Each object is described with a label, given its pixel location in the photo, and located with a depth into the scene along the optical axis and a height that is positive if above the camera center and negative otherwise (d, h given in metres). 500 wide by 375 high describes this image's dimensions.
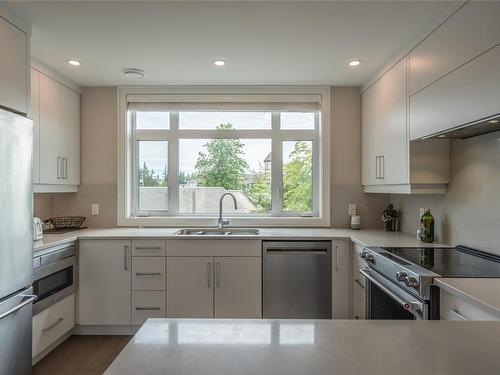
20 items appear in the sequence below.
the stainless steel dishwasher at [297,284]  2.74 -0.80
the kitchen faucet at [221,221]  3.22 -0.31
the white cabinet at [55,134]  2.64 +0.50
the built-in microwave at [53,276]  2.27 -0.66
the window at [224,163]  3.43 +0.29
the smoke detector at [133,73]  2.82 +1.05
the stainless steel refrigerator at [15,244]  1.73 -0.30
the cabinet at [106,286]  2.75 -0.82
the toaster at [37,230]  2.52 -0.31
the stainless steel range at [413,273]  1.54 -0.43
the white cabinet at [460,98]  1.48 +0.50
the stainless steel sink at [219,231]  3.21 -0.41
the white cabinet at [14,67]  1.87 +0.74
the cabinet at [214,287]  2.74 -0.83
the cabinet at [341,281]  2.74 -0.77
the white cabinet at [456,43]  1.51 +0.81
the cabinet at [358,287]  2.46 -0.77
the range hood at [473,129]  1.60 +0.35
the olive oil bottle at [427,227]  2.48 -0.28
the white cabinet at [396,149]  2.34 +0.32
